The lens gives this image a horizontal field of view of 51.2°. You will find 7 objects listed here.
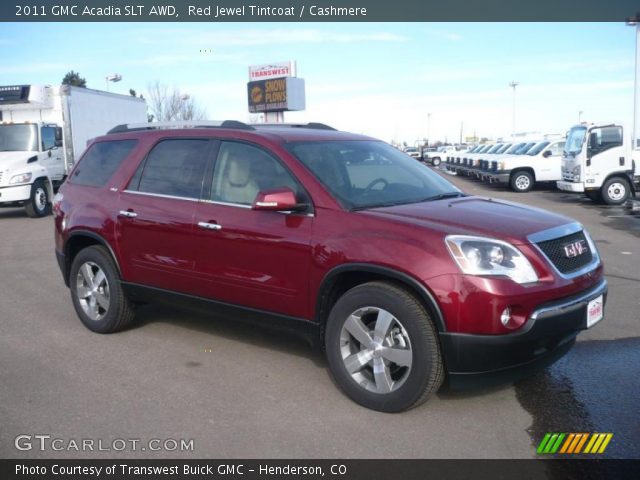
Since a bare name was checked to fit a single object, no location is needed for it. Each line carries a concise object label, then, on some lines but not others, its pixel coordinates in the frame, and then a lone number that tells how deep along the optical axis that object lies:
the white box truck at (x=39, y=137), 16.28
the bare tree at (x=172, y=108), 45.31
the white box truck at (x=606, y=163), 17.64
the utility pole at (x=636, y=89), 24.50
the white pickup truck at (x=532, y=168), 23.41
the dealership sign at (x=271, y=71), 40.94
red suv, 3.89
